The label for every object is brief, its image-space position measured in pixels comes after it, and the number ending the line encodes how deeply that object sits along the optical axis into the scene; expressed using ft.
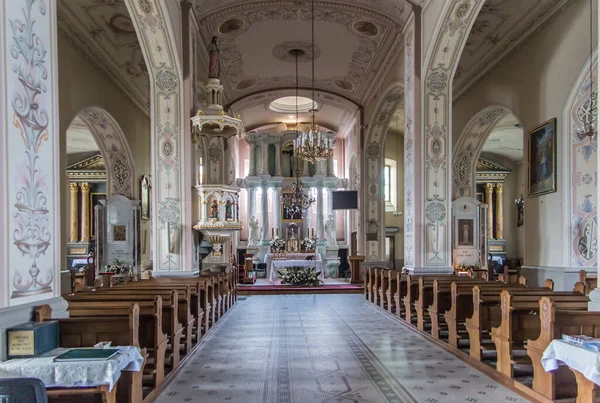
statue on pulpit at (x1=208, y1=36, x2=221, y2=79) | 30.30
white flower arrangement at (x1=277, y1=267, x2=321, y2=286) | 45.60
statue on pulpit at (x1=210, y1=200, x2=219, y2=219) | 29.43
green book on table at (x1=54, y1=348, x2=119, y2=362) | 9.69
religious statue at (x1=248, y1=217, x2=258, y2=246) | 63.96
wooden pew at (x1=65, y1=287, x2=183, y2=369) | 16.66
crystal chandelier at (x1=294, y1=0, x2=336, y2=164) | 34.86
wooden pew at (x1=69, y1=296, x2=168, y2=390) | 14.46
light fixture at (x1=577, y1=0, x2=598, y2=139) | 24.11
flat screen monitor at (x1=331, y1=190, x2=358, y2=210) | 54.19
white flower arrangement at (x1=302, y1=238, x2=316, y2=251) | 59.48
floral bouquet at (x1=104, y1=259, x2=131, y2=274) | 42.77
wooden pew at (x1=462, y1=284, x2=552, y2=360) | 17.04
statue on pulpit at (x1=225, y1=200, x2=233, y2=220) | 30.91
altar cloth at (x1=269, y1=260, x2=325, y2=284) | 50.02
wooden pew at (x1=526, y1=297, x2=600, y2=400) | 12.60
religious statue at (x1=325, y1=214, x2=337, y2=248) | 64.18
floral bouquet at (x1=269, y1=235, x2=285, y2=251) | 59.36
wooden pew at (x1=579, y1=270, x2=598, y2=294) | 21.70
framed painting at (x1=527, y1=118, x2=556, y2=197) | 27.58
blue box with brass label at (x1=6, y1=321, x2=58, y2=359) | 9.89
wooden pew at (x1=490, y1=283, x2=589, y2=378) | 14.87
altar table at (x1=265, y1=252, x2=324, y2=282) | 54.90
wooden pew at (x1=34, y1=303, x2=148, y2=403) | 11.75
